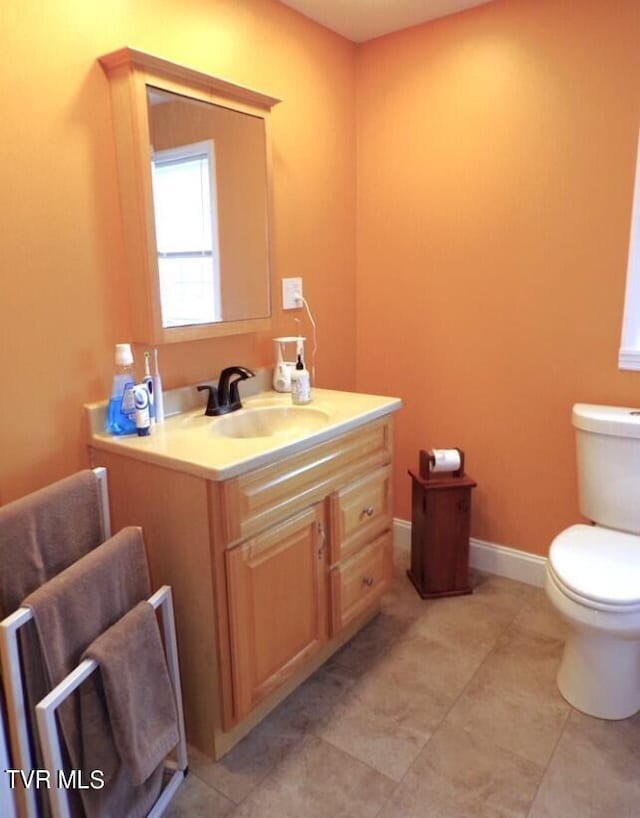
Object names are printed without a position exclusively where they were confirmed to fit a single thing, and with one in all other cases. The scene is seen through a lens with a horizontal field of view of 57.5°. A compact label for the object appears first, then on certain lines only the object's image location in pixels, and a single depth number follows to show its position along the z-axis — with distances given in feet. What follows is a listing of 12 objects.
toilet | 5.31
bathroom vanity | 4.82
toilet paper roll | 7.59
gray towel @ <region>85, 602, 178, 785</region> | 3.99
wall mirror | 5.27
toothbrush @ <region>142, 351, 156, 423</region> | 5.68
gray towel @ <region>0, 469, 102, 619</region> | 4.00
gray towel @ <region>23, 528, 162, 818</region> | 3.82
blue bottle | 5.38
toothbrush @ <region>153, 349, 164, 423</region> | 5.77
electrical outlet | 7.52
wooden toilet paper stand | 7.53
